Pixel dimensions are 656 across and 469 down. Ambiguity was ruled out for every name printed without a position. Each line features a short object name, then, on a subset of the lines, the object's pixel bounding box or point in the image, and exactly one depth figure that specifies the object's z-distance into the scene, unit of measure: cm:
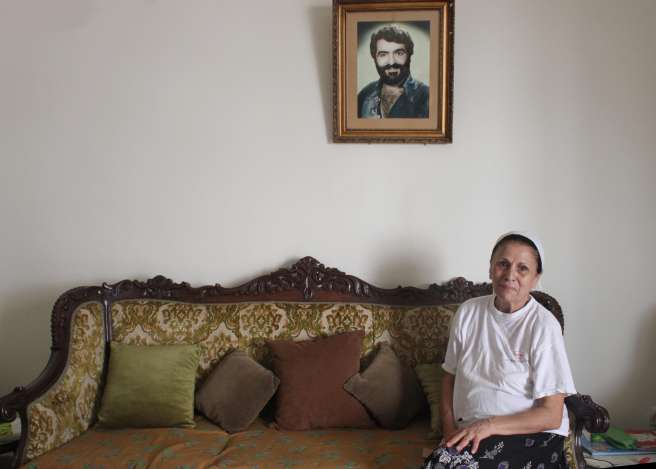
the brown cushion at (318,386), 236
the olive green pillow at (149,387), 238
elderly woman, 188
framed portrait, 266
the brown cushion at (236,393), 239
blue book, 243
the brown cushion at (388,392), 236
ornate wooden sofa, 212
